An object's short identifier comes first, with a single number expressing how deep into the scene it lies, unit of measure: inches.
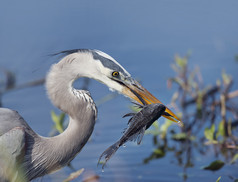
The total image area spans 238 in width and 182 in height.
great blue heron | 259.3
